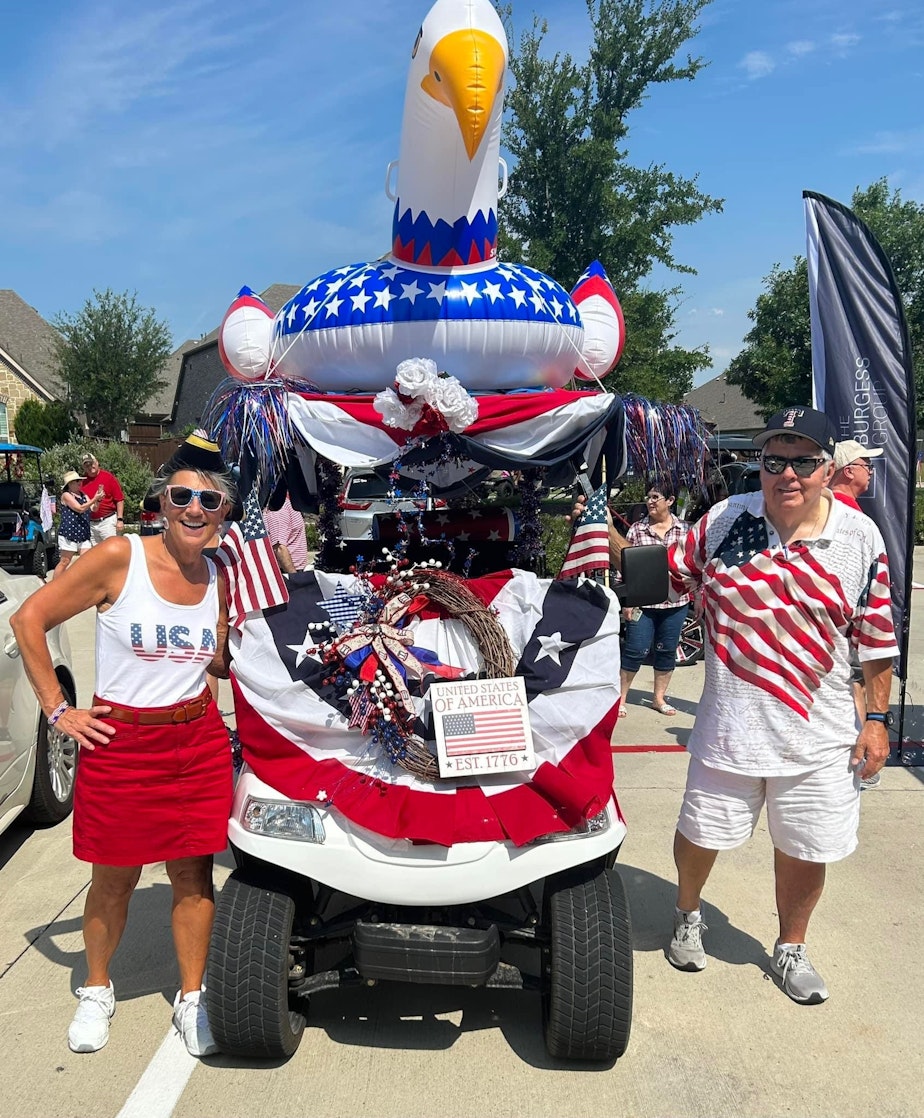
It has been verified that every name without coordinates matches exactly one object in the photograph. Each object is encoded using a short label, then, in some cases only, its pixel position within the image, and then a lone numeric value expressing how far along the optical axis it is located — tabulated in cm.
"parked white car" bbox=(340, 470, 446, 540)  362
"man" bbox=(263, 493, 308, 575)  718
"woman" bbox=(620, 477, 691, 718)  657
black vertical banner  525
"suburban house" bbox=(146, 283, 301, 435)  4109
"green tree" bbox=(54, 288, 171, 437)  3459
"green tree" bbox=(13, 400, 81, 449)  3209
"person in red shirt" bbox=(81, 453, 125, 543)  1073
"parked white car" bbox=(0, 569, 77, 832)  400
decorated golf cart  264
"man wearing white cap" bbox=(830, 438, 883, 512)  476
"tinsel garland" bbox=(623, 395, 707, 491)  325
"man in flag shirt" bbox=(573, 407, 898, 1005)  305
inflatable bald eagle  301
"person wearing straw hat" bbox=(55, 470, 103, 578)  1063
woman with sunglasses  278
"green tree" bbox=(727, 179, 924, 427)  2828
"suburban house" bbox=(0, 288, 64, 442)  3550
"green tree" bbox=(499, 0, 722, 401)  2609
